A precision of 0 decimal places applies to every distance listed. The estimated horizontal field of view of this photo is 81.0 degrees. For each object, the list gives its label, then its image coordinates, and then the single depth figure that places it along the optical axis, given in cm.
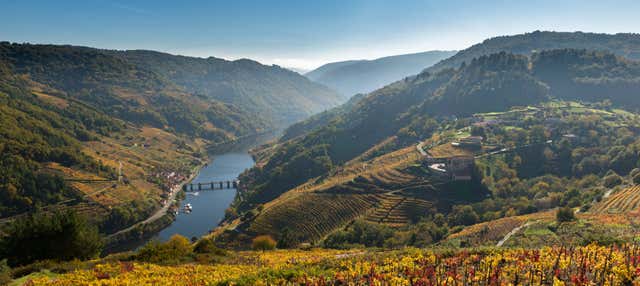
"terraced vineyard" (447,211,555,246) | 4902
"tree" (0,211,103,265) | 3697
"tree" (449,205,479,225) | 7325
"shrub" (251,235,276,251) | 5700
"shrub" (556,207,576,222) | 4719
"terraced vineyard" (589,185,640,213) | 5323
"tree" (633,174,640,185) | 6950
